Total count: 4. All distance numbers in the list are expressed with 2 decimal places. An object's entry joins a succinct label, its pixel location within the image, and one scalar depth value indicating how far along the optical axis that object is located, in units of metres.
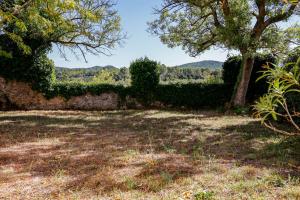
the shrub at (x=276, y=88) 1.81
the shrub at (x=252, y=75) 19.88
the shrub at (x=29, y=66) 19.22
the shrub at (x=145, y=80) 21.05
